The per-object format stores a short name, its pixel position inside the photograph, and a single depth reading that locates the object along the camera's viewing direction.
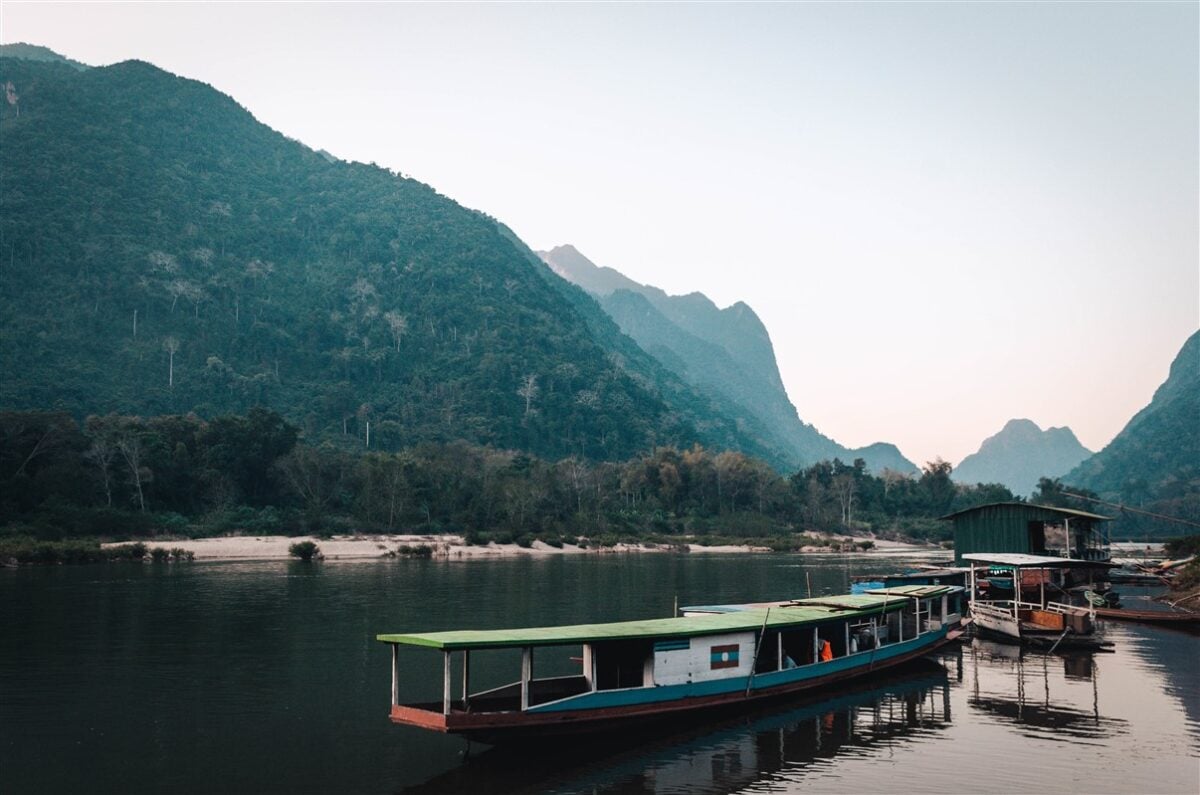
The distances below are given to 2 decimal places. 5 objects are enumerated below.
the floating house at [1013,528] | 64.25
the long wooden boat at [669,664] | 25.09
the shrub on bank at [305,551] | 100.19
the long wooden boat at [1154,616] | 54.31
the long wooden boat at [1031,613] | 46.38
